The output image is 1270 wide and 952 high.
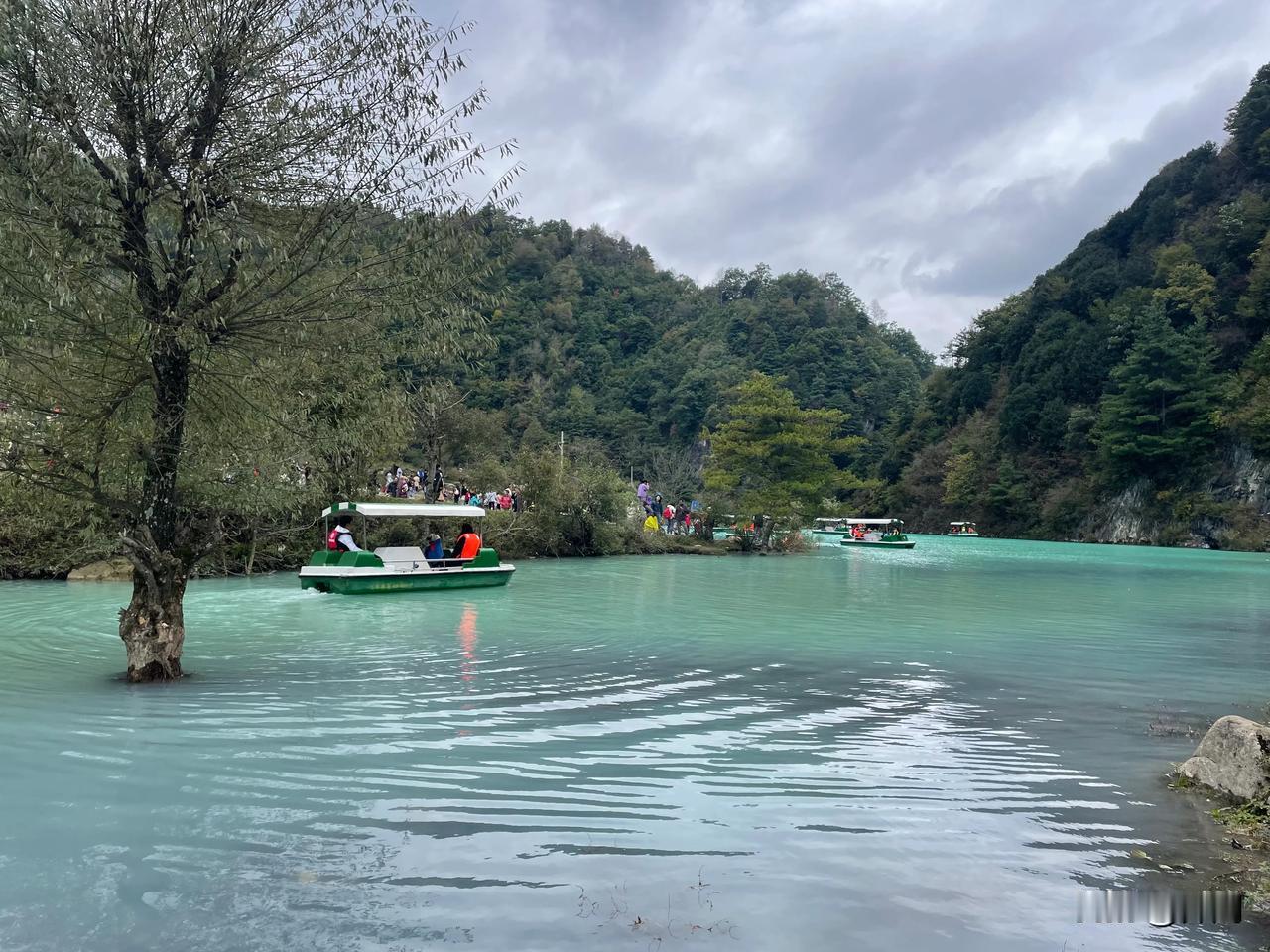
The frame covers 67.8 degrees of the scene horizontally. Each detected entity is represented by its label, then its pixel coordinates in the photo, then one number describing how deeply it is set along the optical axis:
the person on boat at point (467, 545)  21.97
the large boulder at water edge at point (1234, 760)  5.81
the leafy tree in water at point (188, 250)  8.02
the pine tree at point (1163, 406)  60.31
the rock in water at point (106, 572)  21.95
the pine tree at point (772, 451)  43.69
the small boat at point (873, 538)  50.56
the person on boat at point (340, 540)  20.09
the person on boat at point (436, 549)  21.80
